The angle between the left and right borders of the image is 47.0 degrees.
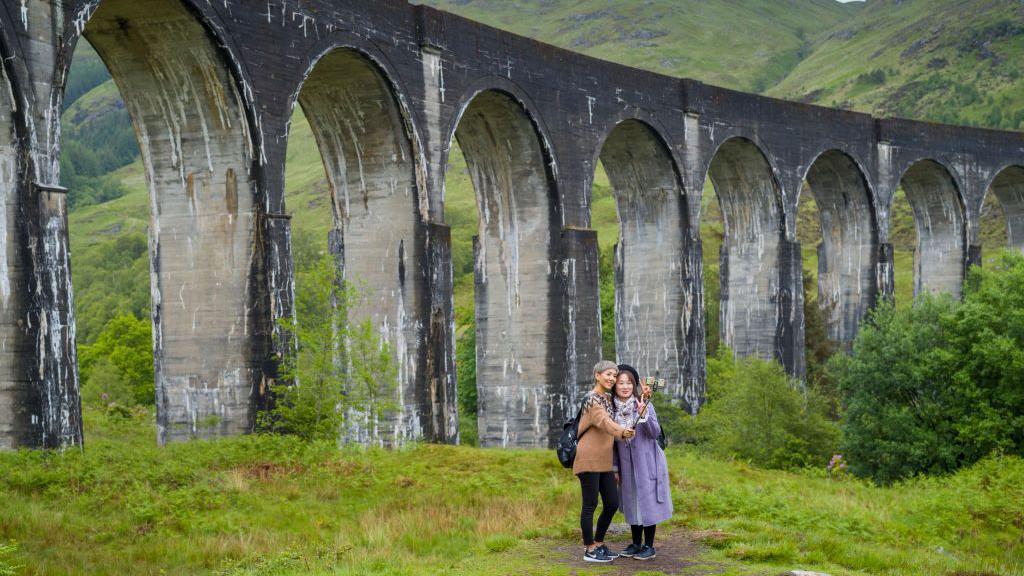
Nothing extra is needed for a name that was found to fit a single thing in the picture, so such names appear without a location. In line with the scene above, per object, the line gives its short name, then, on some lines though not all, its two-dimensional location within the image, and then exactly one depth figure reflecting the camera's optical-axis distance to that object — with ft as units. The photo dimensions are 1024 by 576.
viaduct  45.80
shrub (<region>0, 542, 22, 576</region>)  29.07
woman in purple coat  31.50
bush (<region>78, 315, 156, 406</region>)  131.40
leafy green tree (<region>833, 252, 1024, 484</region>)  73.05
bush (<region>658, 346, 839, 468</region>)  85.20
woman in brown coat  31.24
